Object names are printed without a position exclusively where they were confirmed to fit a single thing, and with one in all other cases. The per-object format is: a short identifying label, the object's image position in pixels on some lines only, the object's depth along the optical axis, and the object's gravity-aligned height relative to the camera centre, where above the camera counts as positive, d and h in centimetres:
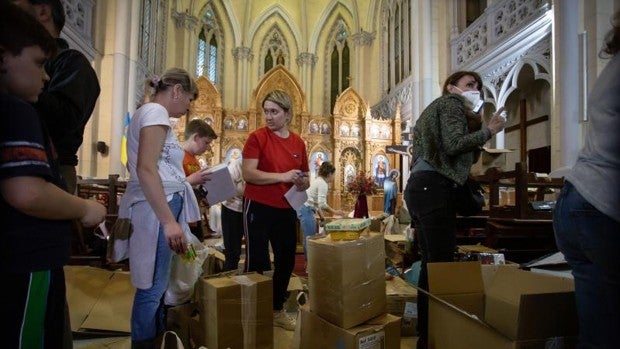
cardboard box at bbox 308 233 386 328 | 156 -38
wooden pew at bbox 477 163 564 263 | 297 -24
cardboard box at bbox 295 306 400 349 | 150 -59
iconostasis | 1110 +167
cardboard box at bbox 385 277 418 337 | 228 -72
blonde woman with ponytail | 144 -7
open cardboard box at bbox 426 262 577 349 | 126 -44
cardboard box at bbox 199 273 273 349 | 168 -55
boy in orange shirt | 270 +35
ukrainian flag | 752 +78
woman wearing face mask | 175 +11
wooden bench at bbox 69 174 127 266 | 353 -49
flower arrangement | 777 +12
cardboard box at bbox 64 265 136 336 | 225 -70
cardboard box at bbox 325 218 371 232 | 163 -15
